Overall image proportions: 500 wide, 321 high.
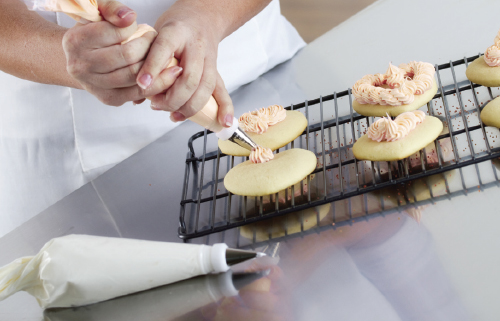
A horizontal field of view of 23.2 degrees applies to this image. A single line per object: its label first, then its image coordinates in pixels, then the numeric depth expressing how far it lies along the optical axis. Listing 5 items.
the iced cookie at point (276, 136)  1.04
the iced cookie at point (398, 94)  1.04
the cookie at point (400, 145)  0.97
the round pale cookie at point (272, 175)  0.97
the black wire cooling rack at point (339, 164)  0.95
